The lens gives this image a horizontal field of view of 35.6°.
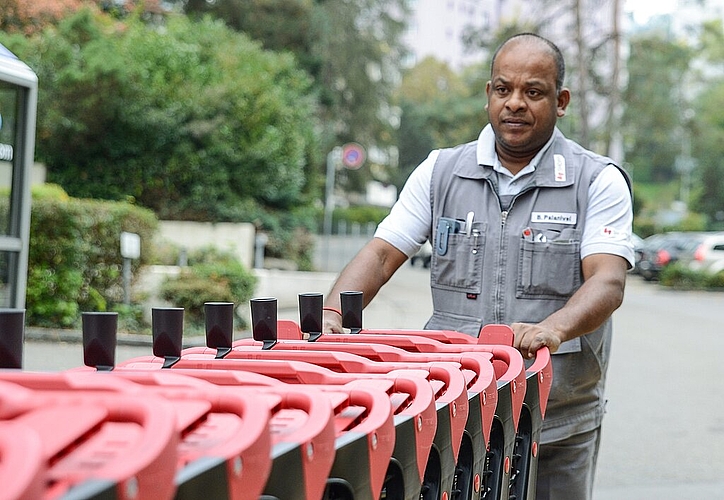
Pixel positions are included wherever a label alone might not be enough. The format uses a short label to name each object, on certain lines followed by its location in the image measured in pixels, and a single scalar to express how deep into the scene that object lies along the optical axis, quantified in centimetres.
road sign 2517
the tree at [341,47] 2997
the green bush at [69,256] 1179
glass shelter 823
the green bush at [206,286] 1269
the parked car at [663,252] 3234
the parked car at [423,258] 3444
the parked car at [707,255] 3048
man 373
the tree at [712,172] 6162
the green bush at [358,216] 4356
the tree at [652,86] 2719
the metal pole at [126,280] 1237
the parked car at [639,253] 3359
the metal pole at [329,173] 2529
